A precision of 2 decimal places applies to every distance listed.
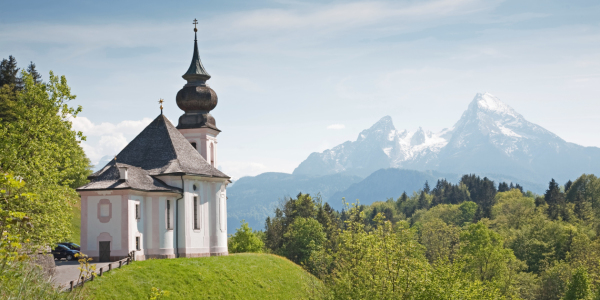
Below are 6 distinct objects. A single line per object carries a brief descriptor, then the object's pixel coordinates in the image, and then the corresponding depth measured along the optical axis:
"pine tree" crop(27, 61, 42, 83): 78.50
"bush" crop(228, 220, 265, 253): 78.69
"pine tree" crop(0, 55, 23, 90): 74.00
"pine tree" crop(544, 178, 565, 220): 110.05
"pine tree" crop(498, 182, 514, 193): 196.65
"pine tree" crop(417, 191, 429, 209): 190.90
